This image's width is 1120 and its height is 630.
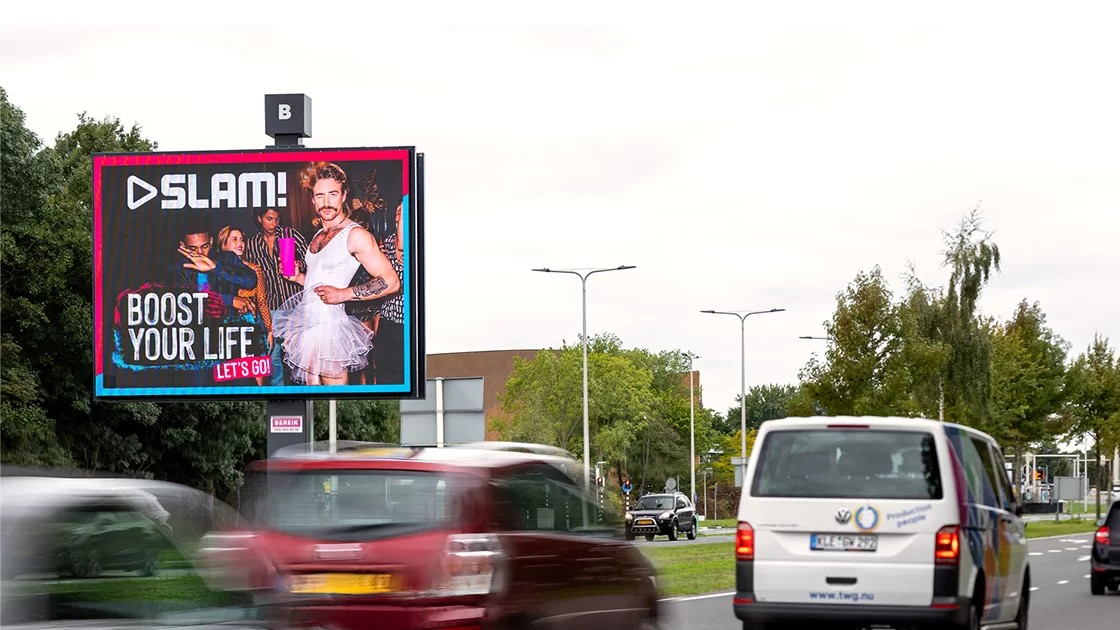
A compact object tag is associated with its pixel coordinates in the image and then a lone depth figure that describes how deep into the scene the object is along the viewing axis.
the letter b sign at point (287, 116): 29.27
